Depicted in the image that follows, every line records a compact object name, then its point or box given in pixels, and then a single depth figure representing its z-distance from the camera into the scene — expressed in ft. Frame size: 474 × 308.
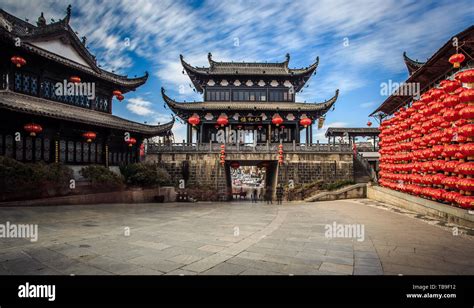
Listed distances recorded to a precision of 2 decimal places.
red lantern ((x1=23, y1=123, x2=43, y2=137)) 34.74
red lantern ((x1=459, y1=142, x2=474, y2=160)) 21.37
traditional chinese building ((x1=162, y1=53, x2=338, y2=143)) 74.84
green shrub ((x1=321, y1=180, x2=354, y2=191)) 61.26
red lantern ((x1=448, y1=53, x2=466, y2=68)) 23.50
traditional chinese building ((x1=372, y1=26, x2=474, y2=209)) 22.22
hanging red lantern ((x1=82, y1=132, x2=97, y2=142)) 42.98
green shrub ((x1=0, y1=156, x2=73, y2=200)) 30.37
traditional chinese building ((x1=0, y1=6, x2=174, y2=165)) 36.65
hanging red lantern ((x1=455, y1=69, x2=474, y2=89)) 21.62
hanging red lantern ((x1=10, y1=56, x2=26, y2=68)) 35.92
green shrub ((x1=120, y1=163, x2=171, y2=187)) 50.24
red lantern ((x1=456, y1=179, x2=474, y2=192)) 21.52
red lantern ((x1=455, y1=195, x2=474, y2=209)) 21.67
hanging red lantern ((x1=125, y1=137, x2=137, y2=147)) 53.51
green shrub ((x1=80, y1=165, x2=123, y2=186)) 41.24
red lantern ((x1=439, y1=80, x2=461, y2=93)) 23.92
